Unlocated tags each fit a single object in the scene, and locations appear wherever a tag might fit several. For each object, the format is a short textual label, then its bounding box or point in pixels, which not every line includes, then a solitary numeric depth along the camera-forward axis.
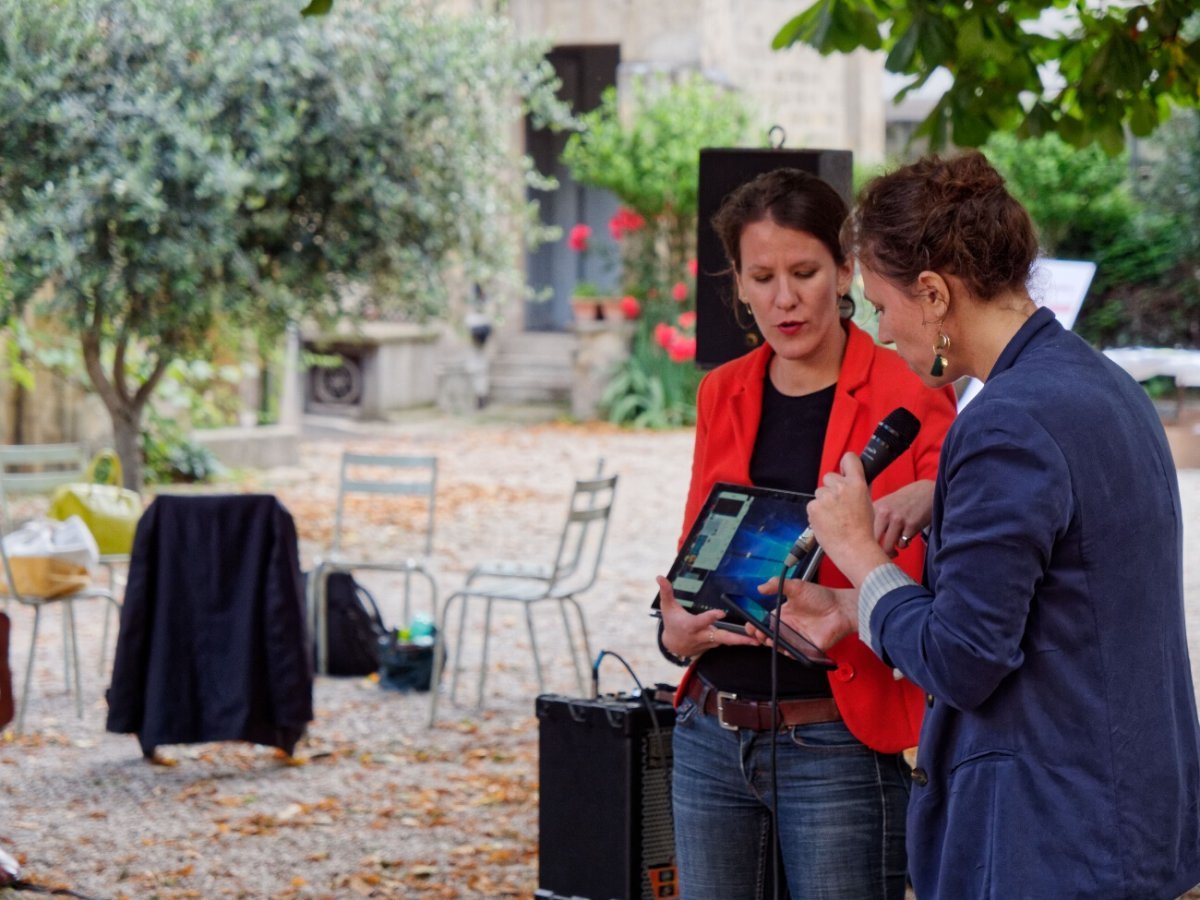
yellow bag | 8.12
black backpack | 7.73
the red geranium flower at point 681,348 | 17.23
